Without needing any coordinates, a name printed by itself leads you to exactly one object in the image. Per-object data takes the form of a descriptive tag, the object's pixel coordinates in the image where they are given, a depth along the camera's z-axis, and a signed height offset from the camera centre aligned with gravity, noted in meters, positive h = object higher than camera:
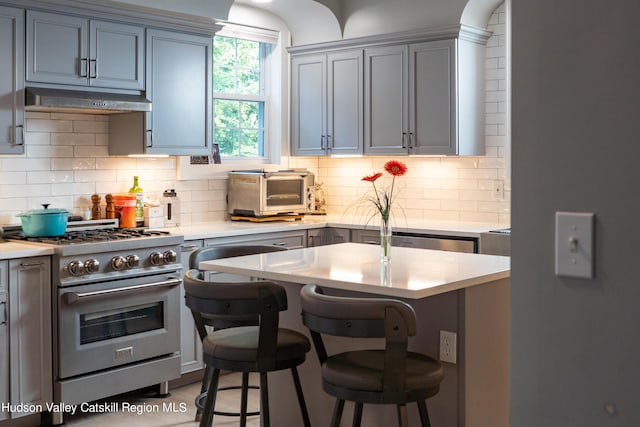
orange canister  5.20 -0.09
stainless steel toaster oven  5.89 +0.03
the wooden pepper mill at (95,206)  5.18 -0.07
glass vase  3.53 -0.21
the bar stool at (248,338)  2.99 -0.57
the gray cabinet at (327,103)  6.12 +0.73
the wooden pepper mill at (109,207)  5.23 -0.08
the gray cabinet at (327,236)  5.86 -0.29
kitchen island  3.06 -0.46
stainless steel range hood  4.46 +0.54
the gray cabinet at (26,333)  4.08 -0.72
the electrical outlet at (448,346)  3.13 -0.59
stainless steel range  4.27 -0.65
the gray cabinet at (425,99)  5.64 +0.71
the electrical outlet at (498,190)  5.80 +0.05
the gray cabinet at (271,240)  5.24 -0.30
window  6.19 +0.80
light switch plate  1.49 -0.09
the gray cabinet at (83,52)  4.51 +0.84
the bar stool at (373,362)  2.61 -0.59
